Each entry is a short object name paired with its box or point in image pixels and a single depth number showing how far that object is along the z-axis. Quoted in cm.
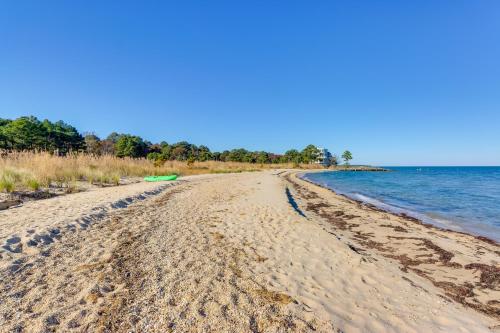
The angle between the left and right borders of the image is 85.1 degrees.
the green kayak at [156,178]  1795
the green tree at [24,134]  3344
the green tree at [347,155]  11325
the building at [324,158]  12318
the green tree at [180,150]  6425
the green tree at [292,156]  9545
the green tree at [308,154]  9594
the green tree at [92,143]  5471
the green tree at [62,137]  3928
